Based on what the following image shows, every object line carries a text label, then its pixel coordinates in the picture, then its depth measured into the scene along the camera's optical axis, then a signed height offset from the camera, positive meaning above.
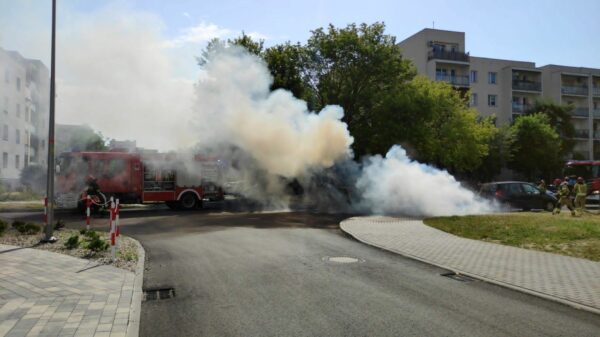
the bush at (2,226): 11.40 -1.24
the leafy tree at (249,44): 28.05 +8.23
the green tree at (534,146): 43.78 +3.23
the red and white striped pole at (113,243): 8.32 -1.19
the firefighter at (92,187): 18.22 -0.38
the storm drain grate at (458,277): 7.63 -1.64
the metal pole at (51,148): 10.64 +0.68
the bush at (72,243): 9.72 -1.39
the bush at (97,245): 9.16 -1.35
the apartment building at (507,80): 49.94 +11.79
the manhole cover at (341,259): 9.03 -1.59
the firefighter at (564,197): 18.61 -0.67
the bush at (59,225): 12.68 -1.34
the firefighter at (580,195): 19.08 -0.59
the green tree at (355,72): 29.94 +7.03
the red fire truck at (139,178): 19.38 -0.01
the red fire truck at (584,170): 29.33 +0.69
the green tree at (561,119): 51.62 +6.88
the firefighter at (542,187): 21.87 -0.35
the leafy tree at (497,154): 42.53 +2.38
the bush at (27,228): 11.59 -1.28
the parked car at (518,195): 21.02 -0.68
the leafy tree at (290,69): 27.30 +6.80
